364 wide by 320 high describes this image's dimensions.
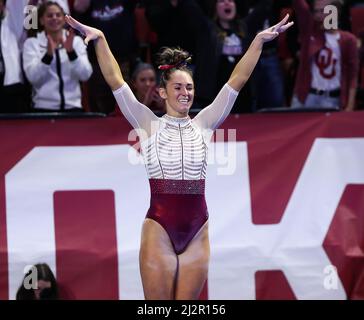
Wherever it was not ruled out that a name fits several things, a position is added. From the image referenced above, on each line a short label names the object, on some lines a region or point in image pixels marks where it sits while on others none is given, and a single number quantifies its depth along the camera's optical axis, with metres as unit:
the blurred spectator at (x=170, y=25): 17.59
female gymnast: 11.70
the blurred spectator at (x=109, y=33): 17.28
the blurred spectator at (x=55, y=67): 16.00
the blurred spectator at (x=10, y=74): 16.36
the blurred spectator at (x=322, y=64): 17.27
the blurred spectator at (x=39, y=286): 14.45
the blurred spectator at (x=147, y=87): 16.47
